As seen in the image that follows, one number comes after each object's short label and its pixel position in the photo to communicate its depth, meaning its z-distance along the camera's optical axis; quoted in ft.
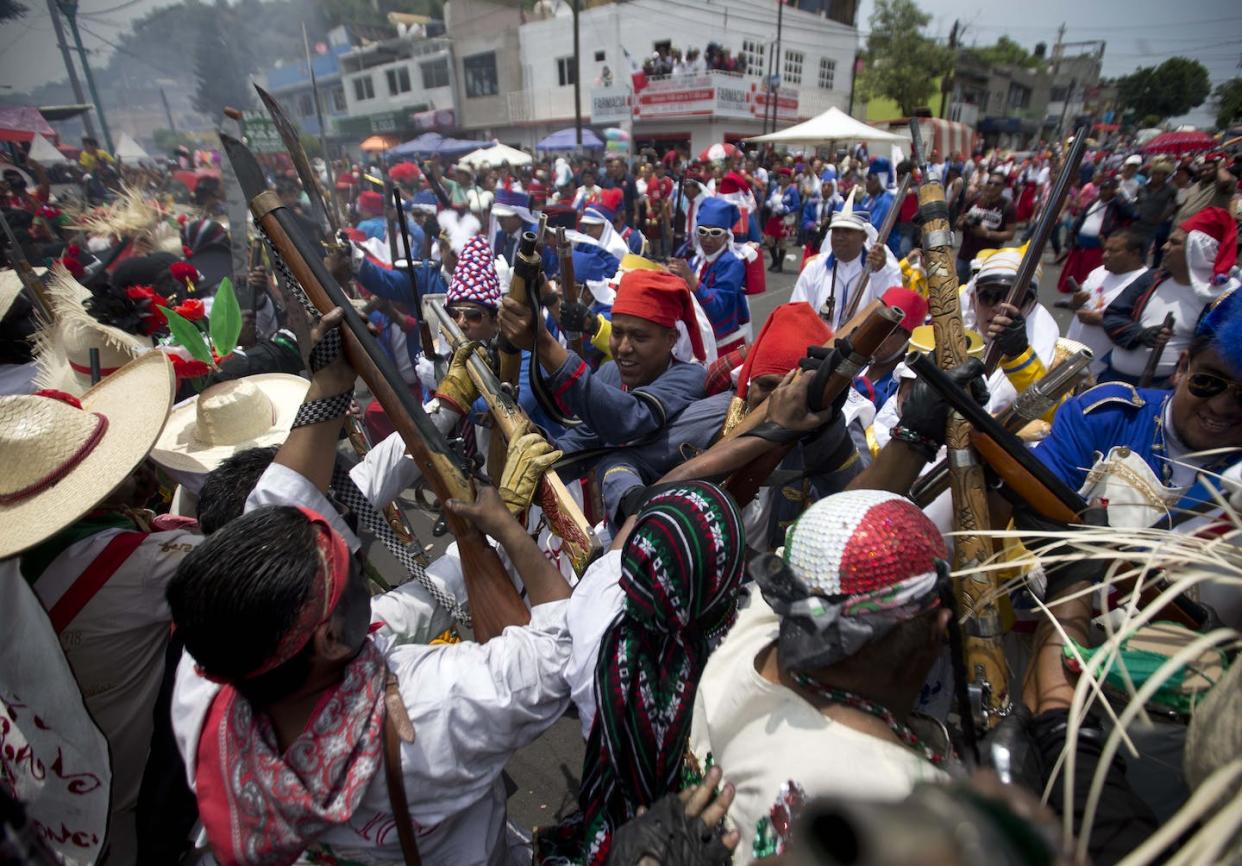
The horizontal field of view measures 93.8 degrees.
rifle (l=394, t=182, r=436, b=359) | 10.72
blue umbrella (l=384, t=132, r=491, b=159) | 81.35
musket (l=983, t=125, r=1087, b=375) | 6.18
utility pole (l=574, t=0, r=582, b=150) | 67.80
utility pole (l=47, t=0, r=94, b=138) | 64.69
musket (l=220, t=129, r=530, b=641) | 5.30
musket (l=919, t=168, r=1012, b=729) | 4.96
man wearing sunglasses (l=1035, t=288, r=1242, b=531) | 5.01
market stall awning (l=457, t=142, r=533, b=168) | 57.00
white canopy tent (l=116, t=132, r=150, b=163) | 63.31
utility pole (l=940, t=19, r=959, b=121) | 106.19
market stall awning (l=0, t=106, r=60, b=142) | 41.28
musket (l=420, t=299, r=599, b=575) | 5.86
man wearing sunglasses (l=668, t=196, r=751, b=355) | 17.70
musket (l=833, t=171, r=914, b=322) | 15.55
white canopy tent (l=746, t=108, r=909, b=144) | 41.42
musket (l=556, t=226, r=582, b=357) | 12.71
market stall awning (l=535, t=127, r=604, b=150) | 79.25
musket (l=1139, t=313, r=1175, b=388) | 11.63
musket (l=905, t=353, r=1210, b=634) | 4.97
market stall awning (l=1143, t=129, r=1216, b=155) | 43.19
